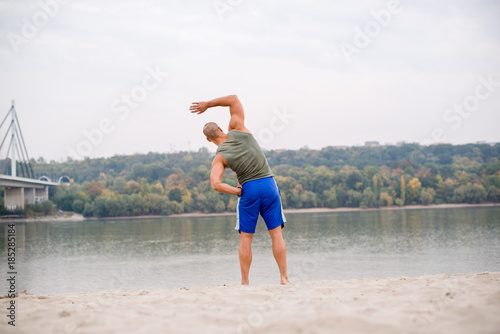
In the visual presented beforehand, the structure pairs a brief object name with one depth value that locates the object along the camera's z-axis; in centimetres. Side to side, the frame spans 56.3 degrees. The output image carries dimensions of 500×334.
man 468
